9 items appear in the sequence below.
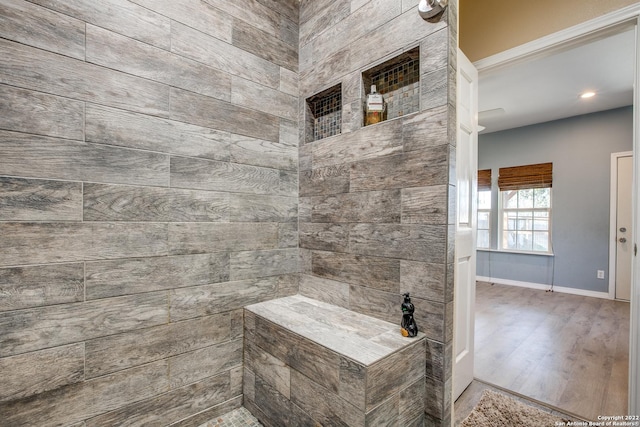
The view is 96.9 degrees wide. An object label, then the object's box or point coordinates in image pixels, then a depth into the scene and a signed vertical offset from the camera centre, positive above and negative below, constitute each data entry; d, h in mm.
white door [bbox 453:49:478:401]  1818 -66
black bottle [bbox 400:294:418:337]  1374 -521
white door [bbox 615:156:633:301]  4109 -155
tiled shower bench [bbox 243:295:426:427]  1148 -721
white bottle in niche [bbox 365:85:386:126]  1682 +637
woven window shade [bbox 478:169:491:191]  5574 +709
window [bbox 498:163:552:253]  4914 +147
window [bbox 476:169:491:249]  5609 +129
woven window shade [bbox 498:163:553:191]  4844 +701
